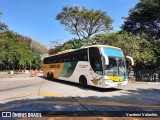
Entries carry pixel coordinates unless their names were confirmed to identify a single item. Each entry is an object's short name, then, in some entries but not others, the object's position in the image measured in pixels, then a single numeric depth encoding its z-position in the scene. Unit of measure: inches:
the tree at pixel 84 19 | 925.0
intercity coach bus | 302.1
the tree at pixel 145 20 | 784.0
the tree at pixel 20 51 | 912.4
